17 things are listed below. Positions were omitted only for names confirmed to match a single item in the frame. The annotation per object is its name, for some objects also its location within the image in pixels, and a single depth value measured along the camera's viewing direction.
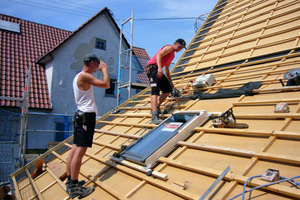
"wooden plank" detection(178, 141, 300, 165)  1.69
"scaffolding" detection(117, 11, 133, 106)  8.42
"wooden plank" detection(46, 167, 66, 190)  3.10
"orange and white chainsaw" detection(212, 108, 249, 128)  2.46
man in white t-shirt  2.61
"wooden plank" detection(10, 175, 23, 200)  3.55
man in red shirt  3.66
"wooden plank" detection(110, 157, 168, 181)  2.15
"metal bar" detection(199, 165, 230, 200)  1.65
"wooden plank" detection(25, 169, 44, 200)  3.14
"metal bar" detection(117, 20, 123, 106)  8.53
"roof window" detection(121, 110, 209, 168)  2.52
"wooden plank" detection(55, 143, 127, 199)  2.28
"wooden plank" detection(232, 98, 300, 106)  2.43
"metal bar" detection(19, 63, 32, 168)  4.91
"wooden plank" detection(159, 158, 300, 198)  1.42
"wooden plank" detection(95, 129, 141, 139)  3.48
